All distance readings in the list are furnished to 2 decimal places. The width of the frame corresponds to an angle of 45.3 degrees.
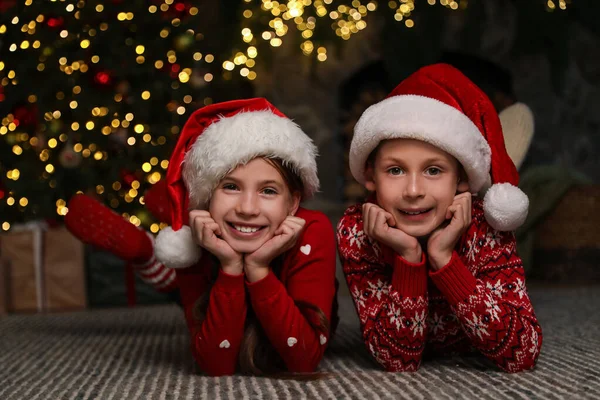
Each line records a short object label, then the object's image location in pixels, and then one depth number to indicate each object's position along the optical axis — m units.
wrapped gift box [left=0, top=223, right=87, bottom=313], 2.48
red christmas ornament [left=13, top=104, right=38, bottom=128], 2.45
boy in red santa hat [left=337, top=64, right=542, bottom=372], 1.00
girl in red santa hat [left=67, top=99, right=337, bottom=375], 1.03
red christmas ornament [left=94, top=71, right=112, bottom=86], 2.45
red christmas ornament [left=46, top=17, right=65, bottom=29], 2.31
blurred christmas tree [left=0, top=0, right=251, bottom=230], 2.36
